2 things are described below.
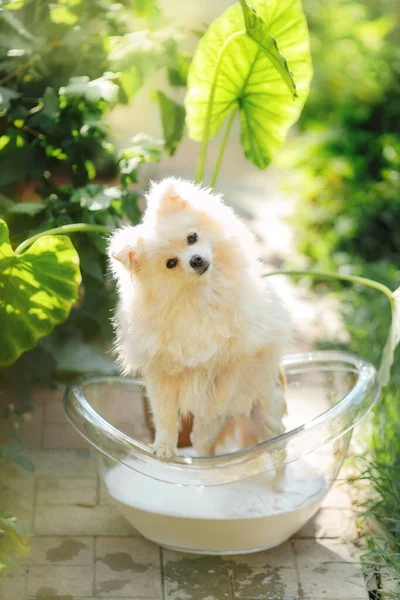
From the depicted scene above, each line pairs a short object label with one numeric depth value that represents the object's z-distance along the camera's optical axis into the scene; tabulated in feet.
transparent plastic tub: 6.80
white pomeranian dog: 5.92
